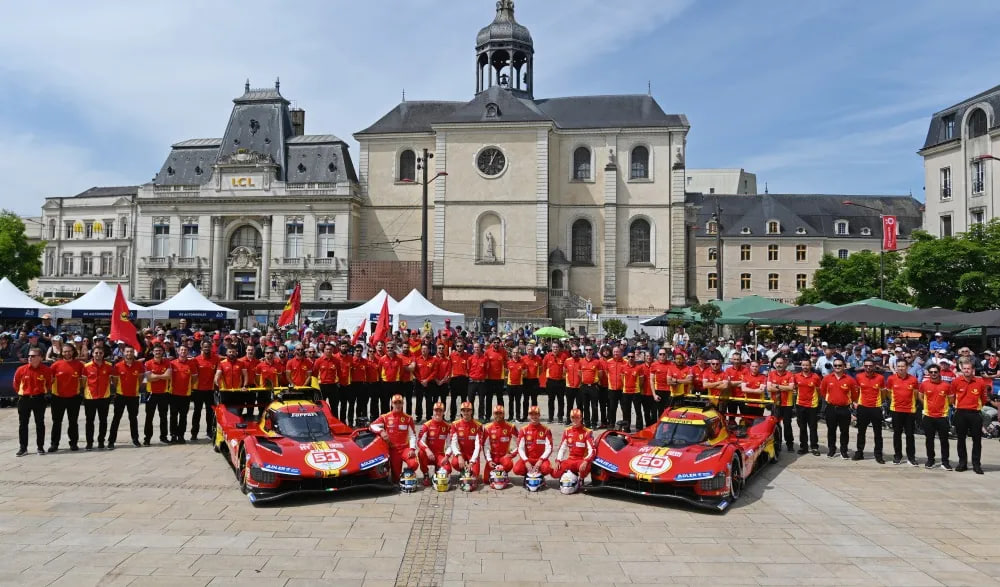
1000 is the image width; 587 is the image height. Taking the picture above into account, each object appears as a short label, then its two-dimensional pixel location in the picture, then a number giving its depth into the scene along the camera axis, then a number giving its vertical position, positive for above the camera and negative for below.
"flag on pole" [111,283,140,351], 18.20 -0.51
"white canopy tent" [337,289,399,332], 30.38 -0.21
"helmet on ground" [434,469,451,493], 10.44 -2.43
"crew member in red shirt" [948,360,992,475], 12.25 -1.57
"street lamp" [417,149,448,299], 29.94 +2.32
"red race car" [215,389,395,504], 9.70 -1.99
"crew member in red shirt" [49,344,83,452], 12.86 -1.45
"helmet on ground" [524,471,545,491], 10.57 -2.45
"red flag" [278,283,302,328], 25.72 -0.01
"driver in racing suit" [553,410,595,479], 10.58 -2.03
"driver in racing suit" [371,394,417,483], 10.87 -1.90
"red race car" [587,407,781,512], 9.61 -2.03
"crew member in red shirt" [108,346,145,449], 13.49 -1.47
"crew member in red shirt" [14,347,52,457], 12.49 -1.40
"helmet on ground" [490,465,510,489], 10.74 -2.47
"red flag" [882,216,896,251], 38.09 +4.09
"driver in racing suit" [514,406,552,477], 10.91 -2.04
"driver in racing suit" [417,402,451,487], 10.97 -1.95
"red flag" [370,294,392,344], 23.11 -0.57
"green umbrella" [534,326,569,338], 32.03 -0.96
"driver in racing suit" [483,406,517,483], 11.03 -2.00
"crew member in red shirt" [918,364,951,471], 12.59 -1.66
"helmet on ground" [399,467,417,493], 10.37 -2.44
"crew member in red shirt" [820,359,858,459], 13.27 -1.55
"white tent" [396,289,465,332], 31.41 -0.10
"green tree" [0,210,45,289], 53.84 +3.97
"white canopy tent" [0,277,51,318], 27.20 +0.03
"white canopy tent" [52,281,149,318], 28.64 +0.00
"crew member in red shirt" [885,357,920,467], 12.99 -1.65
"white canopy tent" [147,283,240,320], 29.58 -0.04
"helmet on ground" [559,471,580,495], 10.45 -2.45
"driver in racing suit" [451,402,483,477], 11.01 -1.93
